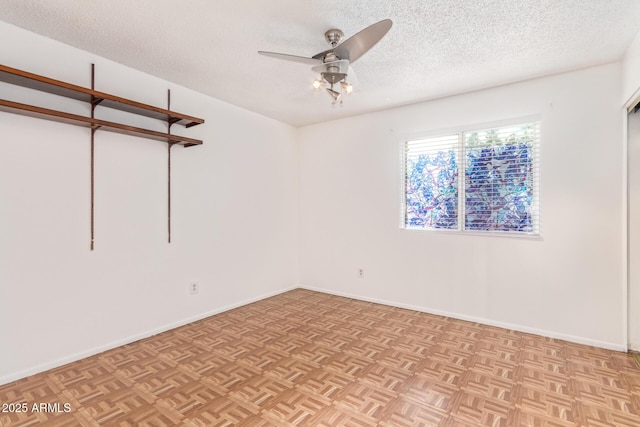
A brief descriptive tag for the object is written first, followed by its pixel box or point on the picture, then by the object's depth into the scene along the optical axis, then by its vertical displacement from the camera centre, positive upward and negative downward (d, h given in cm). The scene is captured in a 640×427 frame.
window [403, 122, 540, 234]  309 +36
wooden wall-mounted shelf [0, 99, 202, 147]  208 +70
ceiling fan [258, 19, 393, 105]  174 +99
